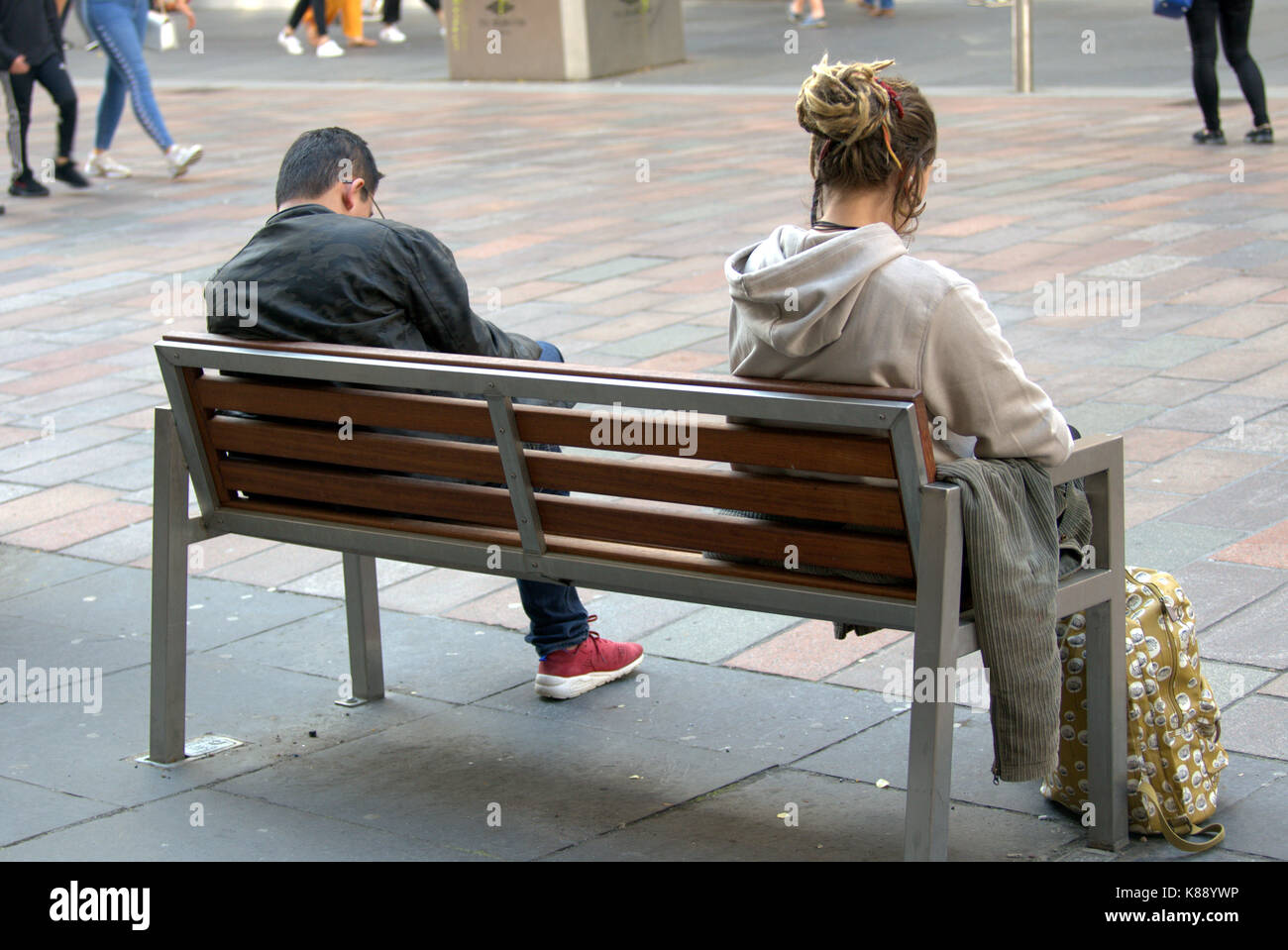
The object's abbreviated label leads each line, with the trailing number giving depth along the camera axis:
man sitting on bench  6.97
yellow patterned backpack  6.13
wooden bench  5.50
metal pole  27.78
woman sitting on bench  5.59
